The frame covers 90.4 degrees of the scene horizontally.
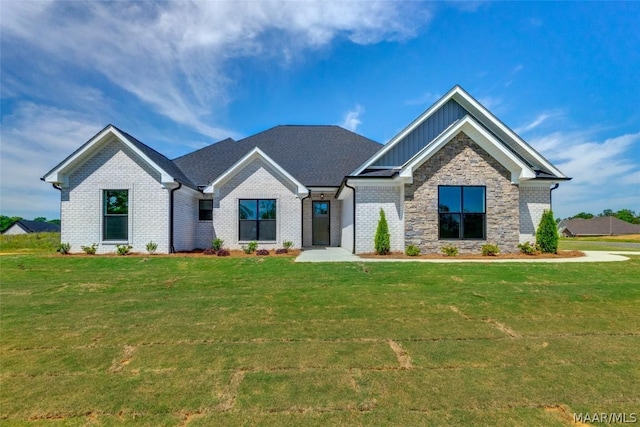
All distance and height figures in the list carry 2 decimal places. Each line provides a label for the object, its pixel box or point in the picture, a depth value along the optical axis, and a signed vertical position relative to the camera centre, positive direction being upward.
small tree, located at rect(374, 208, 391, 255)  13.44 -0.74
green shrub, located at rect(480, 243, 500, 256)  12.95 -1.19
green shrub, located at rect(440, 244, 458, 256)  12.96 -1.20
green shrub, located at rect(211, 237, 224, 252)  15.17 -1.12
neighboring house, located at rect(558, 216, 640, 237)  68.31 -1.37
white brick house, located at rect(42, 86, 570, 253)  13.36 +1.25
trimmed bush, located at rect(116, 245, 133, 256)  13.74 -1.28
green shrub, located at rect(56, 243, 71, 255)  13.84 -1.21
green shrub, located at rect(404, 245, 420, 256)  12.87 -1.23
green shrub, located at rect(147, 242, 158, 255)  14.07 -1.18
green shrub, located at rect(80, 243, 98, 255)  13.85 -1.25
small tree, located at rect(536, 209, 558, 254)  13.55 -0.59
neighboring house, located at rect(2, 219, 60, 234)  49.94 -1.06
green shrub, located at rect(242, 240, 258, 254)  14.67 -1.27
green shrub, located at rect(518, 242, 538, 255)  13.25 -1.17
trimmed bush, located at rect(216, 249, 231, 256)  13.73 -1.41
